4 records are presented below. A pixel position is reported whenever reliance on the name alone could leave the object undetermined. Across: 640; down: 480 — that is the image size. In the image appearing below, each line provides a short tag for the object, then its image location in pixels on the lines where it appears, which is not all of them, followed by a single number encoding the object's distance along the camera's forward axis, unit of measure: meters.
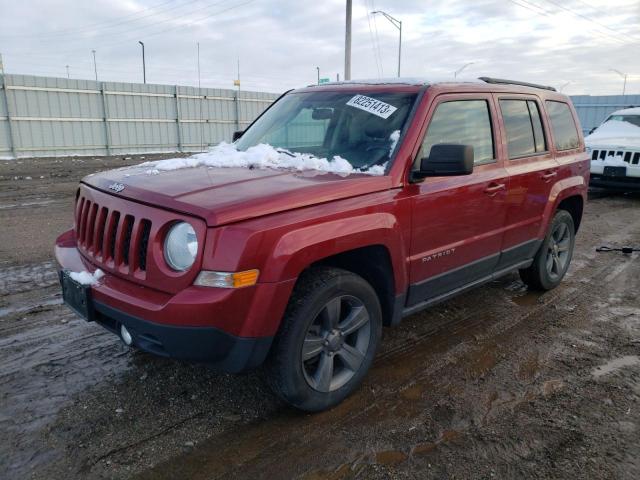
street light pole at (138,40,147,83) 57.94
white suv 10.48
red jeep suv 2.51
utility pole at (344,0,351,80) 21.80
